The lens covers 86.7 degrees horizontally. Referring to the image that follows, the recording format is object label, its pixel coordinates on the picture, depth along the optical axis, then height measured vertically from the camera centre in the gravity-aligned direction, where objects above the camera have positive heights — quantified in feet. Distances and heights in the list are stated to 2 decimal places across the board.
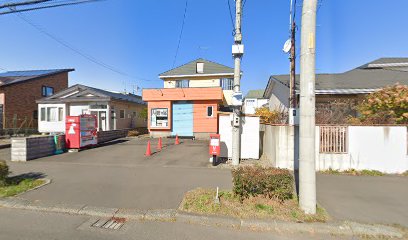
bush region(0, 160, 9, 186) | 18.22 -4.32
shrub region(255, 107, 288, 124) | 31.72 +0.89
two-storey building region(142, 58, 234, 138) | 57.57 +3.05
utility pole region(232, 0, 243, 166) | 25.81 +4.37
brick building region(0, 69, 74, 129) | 64.64 +9.27
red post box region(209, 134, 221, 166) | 26.40 -3.04
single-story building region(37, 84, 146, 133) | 59.16 +3.89
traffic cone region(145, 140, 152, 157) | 33.17 -4.89
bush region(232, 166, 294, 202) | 14.74 -4.34
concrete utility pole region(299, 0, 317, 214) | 12.82 +0.62
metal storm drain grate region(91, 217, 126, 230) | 12.32 -5.99
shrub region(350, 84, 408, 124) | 24.41 +1.67
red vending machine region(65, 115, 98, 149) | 36.35 -1.82
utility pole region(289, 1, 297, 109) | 31.07 +8.32
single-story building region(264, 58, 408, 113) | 34.30 +7.33
